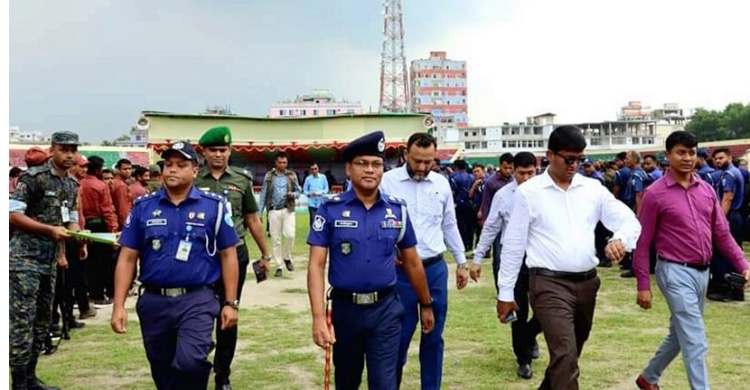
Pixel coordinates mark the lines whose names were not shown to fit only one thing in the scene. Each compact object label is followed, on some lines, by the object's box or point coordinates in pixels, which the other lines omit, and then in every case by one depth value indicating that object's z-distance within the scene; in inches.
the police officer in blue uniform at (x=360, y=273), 140.3
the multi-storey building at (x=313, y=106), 4113.4
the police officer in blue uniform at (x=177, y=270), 144.3
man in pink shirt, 165.5
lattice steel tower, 2945.4
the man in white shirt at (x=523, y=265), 209.5
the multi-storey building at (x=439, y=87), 5064.0
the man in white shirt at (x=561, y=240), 153.0
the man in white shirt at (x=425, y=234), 174.1
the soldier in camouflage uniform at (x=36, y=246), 184.9
